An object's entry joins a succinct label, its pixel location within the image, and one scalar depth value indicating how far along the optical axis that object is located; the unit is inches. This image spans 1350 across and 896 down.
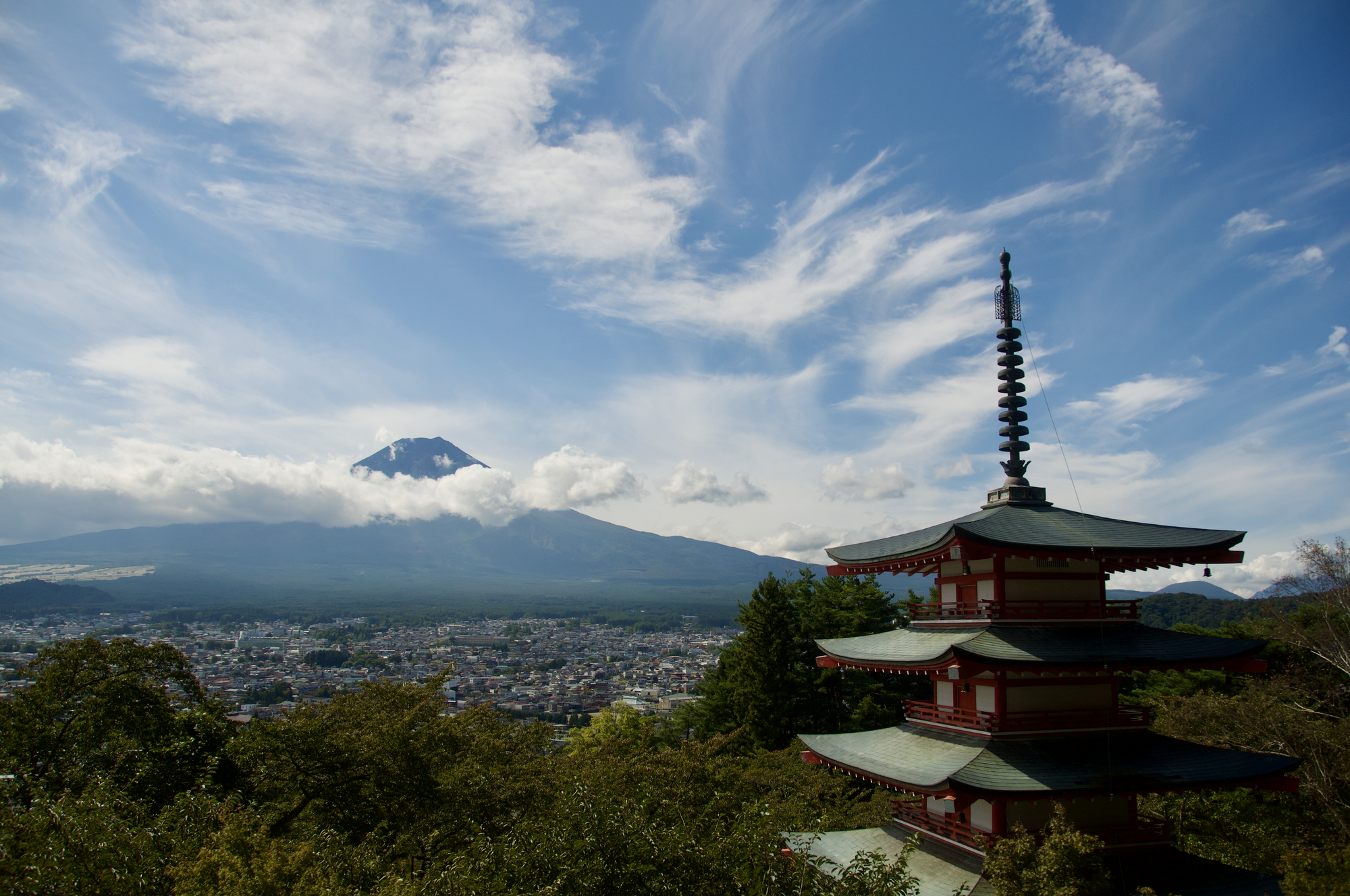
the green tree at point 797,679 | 1125.1
